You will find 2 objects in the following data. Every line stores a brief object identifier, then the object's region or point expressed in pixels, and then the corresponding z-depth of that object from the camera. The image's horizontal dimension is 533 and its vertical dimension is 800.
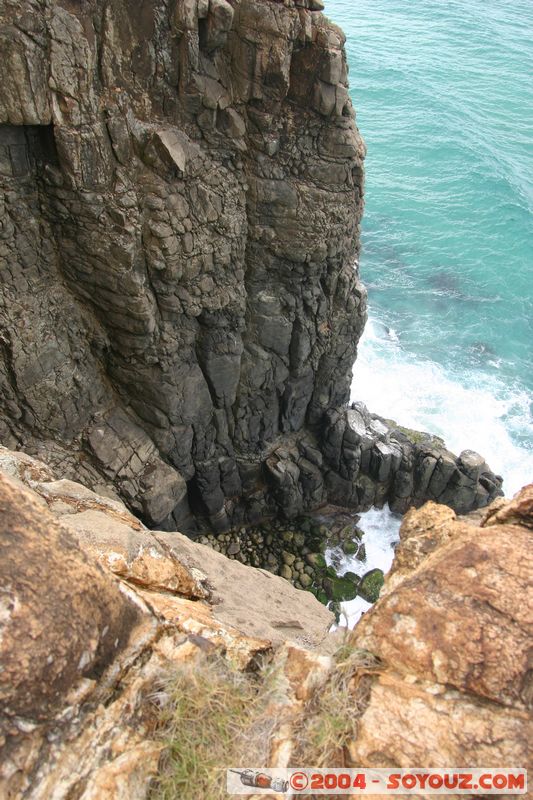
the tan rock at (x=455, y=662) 4.20
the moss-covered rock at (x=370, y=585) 22.72
